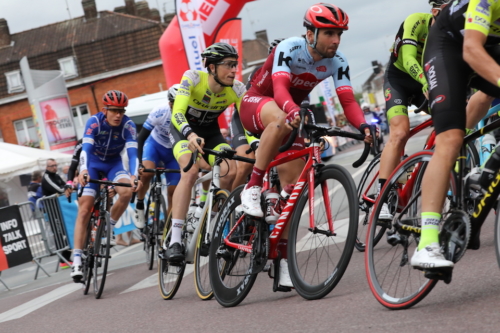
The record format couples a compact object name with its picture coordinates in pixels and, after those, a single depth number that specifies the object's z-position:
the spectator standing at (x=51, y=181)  14.83
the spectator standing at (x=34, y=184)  17.20
